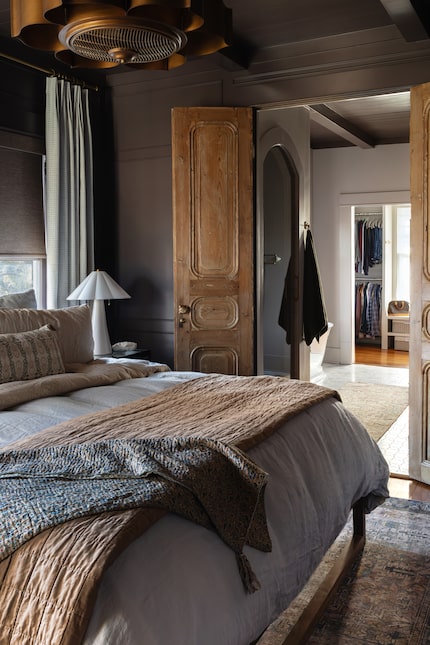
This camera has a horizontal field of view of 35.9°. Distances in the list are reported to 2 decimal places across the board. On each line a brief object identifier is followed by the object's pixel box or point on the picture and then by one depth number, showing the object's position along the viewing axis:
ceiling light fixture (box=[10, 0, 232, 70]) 2.20
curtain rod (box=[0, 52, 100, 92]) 4.27
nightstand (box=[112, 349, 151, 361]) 4.67
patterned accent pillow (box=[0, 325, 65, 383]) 2.99
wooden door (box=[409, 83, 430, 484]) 3.89
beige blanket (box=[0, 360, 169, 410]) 2.74
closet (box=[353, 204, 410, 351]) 9.77
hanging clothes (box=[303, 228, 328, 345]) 5.91
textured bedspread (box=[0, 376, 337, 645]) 1.37
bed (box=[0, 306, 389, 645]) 1.43
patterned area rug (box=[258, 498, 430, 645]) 2.44
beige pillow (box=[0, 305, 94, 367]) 3.36
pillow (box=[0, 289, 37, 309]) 3.64
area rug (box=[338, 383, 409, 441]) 5.40
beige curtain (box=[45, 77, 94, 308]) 4.65
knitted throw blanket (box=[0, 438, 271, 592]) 1.58
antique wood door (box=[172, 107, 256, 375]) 4.55
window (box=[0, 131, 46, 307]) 4.41
